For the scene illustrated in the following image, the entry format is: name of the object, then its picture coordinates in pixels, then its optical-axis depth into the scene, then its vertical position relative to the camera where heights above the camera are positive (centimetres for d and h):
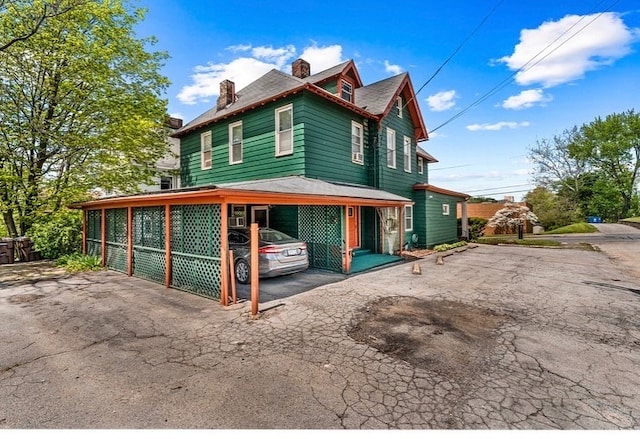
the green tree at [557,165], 4169 +758
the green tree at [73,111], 1172 +505
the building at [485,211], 2688 +80
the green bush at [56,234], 1230 -32
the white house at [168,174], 1617 +288
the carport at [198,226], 640 -6
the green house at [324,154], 1041 +292
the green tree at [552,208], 3191 +120
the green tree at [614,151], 4212 +952
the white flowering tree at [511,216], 2261 +22
